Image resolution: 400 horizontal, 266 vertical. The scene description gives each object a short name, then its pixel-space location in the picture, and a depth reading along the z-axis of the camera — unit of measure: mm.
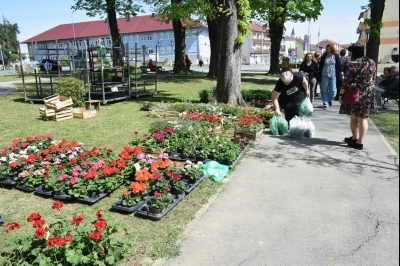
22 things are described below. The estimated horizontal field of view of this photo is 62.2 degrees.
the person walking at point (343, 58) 12152
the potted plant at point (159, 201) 3945
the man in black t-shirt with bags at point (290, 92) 7508
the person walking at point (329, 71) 10383
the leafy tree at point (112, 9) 23500
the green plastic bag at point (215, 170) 5194
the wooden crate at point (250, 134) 7355
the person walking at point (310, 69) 11035
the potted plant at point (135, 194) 4148
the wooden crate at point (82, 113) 10234
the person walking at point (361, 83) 5855
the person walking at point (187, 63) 29028
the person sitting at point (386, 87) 9855
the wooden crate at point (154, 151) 6155
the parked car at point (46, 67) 19094
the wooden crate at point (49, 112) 9914
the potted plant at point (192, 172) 4864
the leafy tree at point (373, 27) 14938
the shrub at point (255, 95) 12156
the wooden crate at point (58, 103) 9859
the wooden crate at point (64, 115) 9873
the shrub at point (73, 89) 10891
